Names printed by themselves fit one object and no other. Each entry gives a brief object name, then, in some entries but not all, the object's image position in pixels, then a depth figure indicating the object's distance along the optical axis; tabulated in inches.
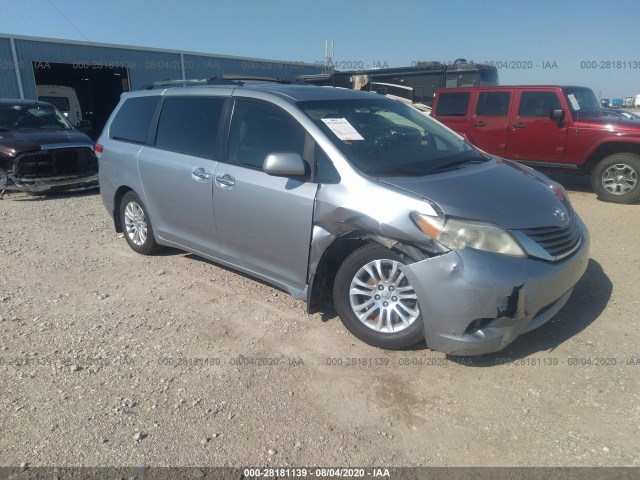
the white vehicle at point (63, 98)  693.3
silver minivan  115.5
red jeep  309.7
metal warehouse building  656.4
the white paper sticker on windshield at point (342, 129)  141.6
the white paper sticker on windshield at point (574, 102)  329.3
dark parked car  336.5
